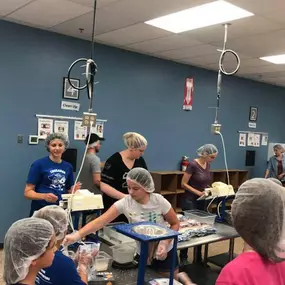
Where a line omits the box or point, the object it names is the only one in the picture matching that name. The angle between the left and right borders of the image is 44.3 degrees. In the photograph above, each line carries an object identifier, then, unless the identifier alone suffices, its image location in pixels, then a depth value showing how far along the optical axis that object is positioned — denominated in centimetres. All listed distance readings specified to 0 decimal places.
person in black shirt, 306
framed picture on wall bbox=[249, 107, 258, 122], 682
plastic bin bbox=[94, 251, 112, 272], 197
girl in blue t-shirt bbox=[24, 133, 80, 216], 289
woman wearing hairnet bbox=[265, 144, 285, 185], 621
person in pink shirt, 109
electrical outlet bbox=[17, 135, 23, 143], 409
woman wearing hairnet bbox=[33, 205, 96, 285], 149
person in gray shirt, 366
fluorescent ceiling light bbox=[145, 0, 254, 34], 310
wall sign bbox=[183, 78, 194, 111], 572
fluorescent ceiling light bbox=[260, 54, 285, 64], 478
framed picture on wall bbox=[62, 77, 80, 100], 439
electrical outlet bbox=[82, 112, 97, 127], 236
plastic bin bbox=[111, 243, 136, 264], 205
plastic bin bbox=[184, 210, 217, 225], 310
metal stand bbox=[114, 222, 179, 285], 165
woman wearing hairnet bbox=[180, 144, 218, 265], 385
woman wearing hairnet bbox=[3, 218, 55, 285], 134
